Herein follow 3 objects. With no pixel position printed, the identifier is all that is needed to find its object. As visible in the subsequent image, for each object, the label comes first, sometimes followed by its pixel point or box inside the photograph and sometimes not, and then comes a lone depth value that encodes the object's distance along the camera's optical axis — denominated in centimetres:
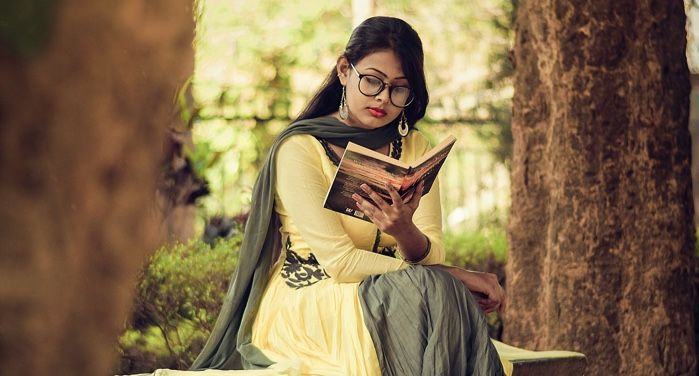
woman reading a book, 466
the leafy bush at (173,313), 706
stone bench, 543
